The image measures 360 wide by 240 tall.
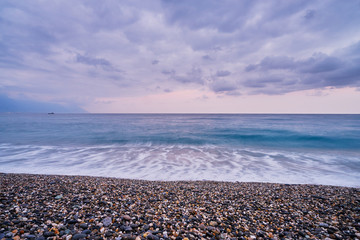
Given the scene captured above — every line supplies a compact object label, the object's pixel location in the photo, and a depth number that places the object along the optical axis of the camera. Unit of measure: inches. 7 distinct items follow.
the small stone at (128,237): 111.3
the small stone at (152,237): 112.4
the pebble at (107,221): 124.6
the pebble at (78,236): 109.8
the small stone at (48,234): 110.3
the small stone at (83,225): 121.0
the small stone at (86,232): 115.1
